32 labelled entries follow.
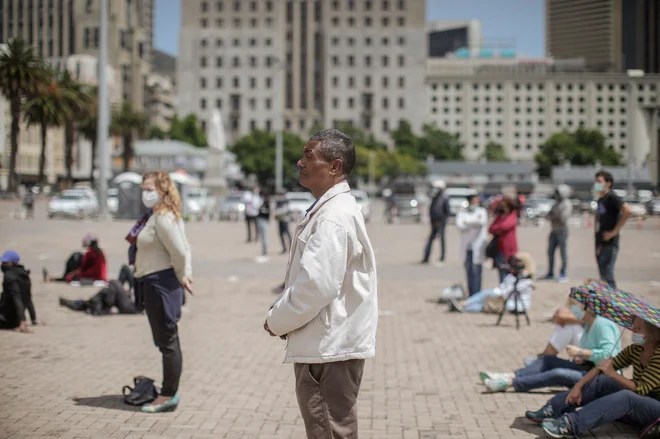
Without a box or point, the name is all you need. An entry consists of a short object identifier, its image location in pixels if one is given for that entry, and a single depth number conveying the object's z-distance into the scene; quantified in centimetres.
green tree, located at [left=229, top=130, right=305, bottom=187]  10338
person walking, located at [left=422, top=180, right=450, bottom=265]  1857
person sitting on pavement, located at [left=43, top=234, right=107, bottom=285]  1384
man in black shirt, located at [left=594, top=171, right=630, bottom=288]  1053
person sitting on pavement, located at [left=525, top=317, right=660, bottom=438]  543
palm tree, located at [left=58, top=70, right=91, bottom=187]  5919
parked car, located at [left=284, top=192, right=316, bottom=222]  4233
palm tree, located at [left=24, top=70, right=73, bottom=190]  5291
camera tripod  1042
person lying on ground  1145
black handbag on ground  642
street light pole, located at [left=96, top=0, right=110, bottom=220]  3300
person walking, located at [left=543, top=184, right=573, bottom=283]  1595
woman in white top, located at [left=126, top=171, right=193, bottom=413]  611
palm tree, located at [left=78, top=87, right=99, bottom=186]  6819
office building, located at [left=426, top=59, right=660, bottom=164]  15000
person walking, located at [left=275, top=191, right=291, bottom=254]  1964
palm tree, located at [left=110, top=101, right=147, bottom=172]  7662
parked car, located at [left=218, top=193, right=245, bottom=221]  4284
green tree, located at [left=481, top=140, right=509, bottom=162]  14650
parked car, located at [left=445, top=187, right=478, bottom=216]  4762
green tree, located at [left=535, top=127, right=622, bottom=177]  13088
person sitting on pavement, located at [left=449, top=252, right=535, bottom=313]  1088
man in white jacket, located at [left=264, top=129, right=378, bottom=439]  356
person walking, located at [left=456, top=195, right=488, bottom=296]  1253
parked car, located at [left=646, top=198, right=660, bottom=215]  5322
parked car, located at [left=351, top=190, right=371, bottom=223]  4217
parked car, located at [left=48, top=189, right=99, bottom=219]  4050
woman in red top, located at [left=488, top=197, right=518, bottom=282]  1209
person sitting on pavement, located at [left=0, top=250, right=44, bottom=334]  919
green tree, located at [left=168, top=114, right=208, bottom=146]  11889
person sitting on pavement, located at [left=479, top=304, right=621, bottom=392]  627
